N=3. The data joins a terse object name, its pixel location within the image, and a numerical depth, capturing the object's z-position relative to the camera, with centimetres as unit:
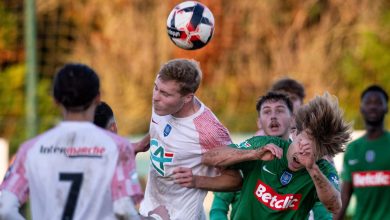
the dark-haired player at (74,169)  1080
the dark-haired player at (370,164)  2181
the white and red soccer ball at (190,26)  1569
